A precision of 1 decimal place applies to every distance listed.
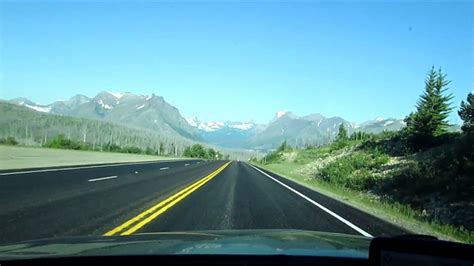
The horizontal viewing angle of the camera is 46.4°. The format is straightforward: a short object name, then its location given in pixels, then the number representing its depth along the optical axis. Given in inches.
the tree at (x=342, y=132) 5424.2
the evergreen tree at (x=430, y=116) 1759.4
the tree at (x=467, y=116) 1389.8
